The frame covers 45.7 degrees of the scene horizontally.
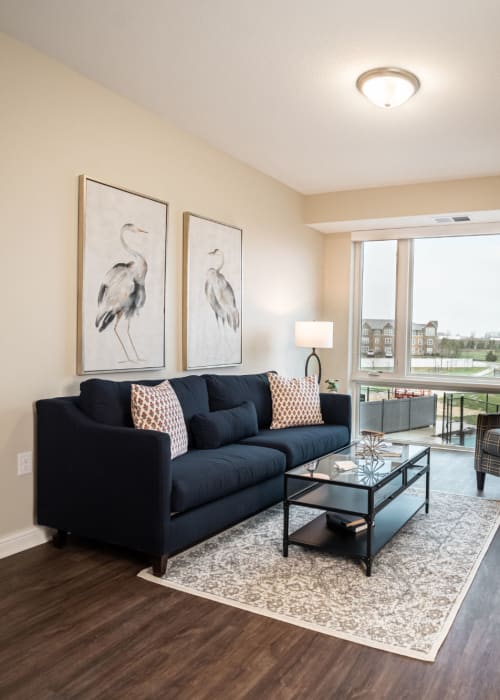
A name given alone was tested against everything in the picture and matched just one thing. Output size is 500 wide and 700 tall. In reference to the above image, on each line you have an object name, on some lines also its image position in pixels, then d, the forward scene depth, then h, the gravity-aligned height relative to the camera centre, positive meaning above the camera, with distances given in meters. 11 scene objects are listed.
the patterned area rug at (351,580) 2.46 -1.19
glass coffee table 3.09 -0.93
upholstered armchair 4.50 -0.82
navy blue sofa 2.90 -0.78
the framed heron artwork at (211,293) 4.60 +0.33
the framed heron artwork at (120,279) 3.63 +0.35
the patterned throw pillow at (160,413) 3.37 -0.46
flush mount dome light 3.44 +1.49
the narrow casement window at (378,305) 6.68 +0.37
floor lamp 5.72 +0.01
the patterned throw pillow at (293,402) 4.84 -0.55
